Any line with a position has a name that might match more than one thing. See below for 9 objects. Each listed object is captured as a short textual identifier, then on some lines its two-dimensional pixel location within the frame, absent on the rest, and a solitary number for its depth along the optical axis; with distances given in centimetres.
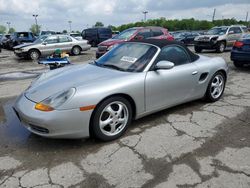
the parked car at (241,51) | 641
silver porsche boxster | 245
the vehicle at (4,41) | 1784
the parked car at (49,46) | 1093
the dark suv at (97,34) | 1854
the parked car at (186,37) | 1829
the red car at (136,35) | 990
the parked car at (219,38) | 1152
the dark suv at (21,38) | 1541
